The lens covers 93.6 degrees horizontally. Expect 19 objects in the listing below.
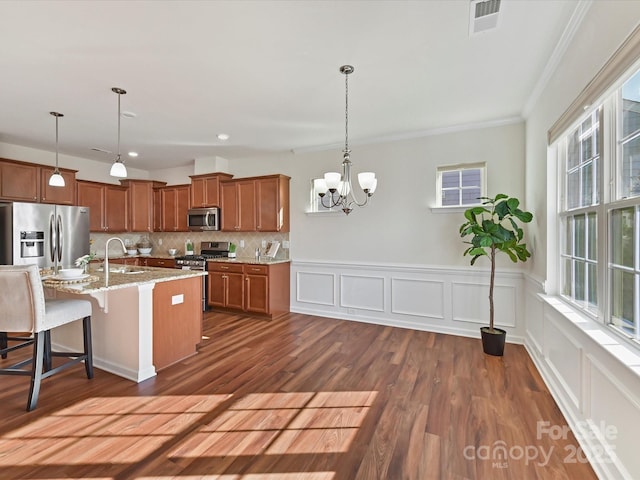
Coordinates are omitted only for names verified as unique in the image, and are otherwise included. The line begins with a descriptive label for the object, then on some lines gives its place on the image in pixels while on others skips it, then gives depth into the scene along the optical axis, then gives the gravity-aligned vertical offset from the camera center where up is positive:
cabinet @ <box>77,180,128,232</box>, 5.32 +0.62
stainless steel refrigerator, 4.09 +0.05
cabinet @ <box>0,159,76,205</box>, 4.27 +0.80
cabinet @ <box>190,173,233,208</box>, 5.44 +0.89
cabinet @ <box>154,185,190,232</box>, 5.86 +0.61
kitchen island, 2.63 -0.78
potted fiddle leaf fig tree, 3.11 -0.02
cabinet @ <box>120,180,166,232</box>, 5.98 +0.69
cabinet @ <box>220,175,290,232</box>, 4.98 +0.58
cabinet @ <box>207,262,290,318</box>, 4.62 -0.79
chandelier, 2.67 +0.52
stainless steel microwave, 5.45 +0.35
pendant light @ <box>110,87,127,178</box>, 2.90 +0.68
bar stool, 2.16 -0.54
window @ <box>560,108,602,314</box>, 1.97 +0.17
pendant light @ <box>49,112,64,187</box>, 3.29 +0.63
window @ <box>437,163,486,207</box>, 3.85 +0.70
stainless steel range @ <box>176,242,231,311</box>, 5.08 -0.34
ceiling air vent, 1.81 +1.42
